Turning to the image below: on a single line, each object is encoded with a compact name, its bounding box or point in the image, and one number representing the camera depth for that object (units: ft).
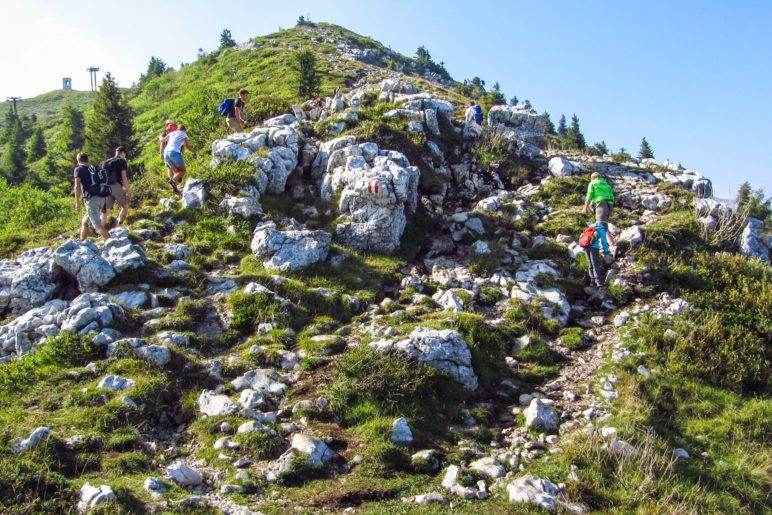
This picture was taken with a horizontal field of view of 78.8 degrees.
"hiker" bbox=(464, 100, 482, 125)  80.94
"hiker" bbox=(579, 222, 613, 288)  44.88
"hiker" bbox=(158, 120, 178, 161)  60.70
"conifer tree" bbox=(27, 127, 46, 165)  205.16
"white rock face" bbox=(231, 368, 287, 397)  29.58
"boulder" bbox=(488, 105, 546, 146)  84.02
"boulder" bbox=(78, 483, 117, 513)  18.79
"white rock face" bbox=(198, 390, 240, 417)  27.17
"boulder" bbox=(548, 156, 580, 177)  68.28
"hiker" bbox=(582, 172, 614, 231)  50.24
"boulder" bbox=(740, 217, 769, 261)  49.96
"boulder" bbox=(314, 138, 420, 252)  50.60
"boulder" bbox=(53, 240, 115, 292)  38.52
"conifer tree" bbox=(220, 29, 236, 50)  250.43
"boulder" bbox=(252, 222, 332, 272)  44.42
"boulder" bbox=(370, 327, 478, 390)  31.30
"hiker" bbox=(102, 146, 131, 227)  48.47
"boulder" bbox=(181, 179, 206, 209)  52.44
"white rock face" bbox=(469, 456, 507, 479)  23.75
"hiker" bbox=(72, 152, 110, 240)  44.75
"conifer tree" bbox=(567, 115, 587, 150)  165.75
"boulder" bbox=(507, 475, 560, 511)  21.36
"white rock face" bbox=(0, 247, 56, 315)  37.78
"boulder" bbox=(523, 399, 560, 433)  27.73
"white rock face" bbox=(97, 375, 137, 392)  28.02
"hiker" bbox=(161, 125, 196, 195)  56.70
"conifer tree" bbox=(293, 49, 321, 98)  98.07
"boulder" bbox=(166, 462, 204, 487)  22.15
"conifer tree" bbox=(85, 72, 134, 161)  104.63
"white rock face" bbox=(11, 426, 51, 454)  21.94
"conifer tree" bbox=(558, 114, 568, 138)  273.95
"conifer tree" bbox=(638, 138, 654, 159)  201.17
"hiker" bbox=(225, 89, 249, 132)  70.79
